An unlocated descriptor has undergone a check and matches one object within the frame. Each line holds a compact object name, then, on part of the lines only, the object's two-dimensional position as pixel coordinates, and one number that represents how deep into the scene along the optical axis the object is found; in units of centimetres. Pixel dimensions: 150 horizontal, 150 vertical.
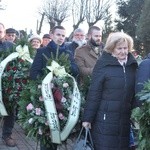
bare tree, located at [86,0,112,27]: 2851
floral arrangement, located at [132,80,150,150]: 255
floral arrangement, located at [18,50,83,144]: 340
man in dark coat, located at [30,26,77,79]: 360
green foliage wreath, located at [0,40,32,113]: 423
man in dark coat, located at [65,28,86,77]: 515
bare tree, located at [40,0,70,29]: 2927
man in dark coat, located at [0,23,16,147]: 452
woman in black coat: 303
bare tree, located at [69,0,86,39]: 2938
